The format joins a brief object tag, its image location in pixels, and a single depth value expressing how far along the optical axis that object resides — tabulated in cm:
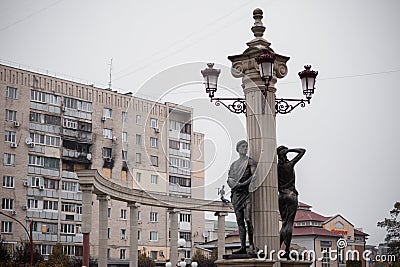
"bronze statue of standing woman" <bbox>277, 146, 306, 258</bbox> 1402
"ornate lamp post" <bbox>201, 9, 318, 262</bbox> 1338
